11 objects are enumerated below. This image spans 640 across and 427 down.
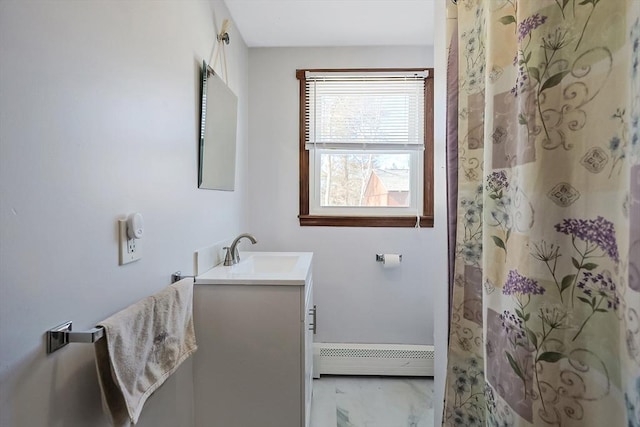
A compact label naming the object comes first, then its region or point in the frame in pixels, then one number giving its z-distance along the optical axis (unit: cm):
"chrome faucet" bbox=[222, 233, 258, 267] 150
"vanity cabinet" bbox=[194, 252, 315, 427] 119
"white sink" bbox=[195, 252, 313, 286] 118
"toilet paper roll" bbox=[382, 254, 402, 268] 205
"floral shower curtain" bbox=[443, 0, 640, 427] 45
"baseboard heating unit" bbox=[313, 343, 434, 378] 206
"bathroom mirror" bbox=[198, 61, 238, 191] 133
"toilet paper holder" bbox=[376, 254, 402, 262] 209
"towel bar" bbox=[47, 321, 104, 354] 61
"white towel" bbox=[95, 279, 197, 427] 67
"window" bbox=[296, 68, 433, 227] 210
